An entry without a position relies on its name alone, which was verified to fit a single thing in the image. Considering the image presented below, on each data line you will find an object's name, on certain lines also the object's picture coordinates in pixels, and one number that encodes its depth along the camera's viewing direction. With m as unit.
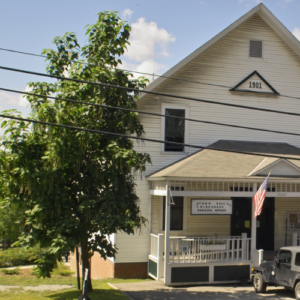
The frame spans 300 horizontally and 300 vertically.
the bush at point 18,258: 24.30
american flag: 12.19
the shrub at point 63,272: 19.06
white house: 13.76
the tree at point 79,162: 9.92
